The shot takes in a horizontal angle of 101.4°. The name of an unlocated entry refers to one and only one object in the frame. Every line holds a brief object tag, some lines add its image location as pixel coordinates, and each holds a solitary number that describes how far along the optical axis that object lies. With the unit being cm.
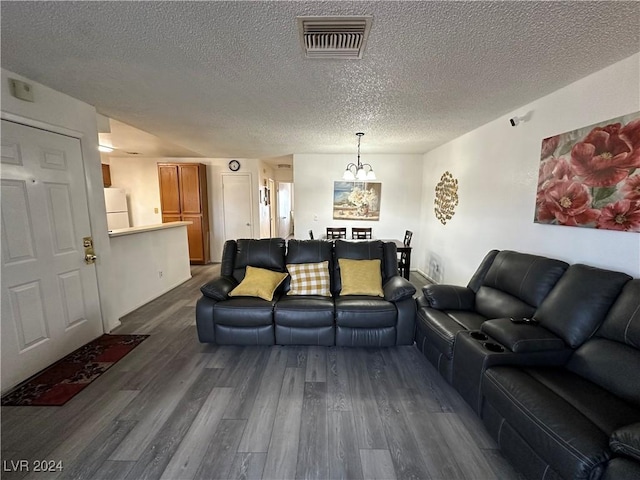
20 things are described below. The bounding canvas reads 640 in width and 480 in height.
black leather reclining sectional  111
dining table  414
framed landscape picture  553
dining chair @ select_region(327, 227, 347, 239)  505
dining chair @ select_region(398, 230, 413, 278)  439
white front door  203
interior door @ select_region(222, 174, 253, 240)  622
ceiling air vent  144
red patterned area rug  192
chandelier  391
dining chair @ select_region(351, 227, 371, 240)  511
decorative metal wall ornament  409
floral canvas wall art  175
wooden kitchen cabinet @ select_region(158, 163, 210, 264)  565
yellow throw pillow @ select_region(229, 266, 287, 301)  270
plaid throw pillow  286
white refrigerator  560
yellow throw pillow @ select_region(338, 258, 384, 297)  279
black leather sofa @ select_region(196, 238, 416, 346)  251
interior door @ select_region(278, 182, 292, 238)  914
